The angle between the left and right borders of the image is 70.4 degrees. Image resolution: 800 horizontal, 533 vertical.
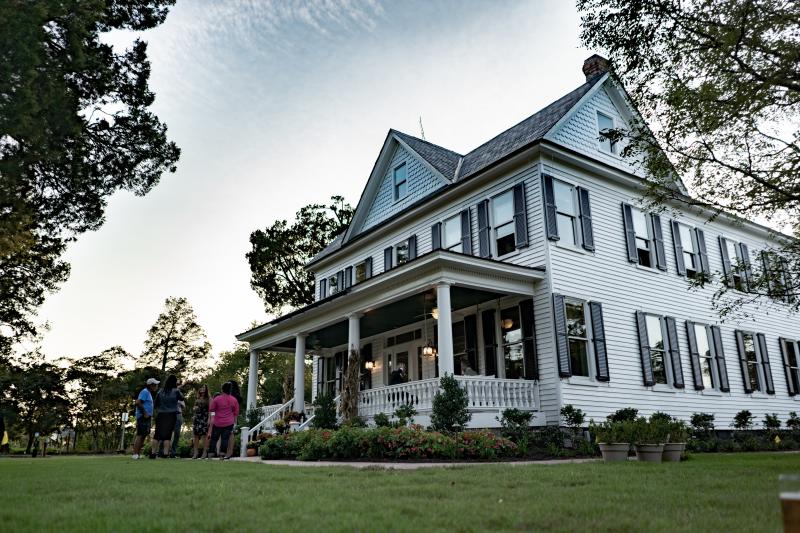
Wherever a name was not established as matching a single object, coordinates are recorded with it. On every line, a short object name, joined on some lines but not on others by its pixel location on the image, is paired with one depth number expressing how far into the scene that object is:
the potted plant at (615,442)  8.27
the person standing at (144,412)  11.86
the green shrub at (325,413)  14.25
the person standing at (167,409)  11.87
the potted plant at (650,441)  8.06
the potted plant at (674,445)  8.29
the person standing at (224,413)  11.42
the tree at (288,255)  32.34
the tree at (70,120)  8.02
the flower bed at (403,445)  9.45
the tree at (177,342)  41.97
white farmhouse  12.77
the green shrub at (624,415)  12.70
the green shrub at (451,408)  11.02
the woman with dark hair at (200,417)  12.41
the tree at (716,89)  7.86
